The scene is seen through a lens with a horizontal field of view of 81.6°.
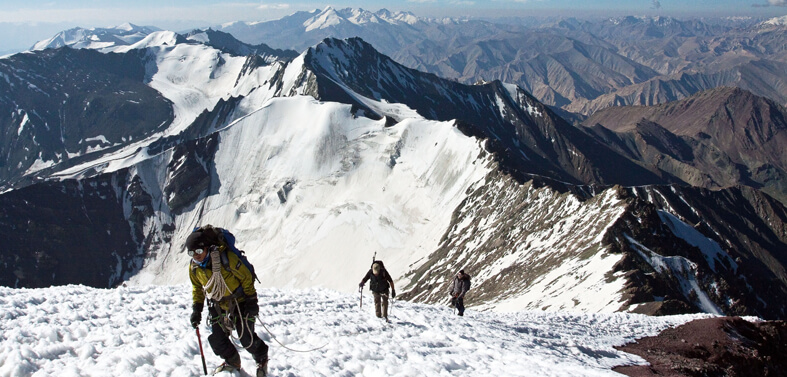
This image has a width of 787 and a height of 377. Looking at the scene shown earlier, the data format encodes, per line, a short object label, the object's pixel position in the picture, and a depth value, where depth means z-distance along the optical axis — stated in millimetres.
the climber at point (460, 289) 26180
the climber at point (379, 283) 19812
